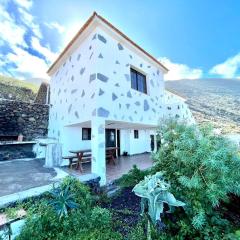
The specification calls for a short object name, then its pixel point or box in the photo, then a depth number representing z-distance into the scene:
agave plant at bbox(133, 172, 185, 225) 2.82
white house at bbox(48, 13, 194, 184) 6.07
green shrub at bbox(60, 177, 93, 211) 3.59
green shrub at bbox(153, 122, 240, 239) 2.82
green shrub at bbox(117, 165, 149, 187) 5.50
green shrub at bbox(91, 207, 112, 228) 3.11
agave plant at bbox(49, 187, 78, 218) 3.03
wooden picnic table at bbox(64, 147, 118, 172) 7.01
